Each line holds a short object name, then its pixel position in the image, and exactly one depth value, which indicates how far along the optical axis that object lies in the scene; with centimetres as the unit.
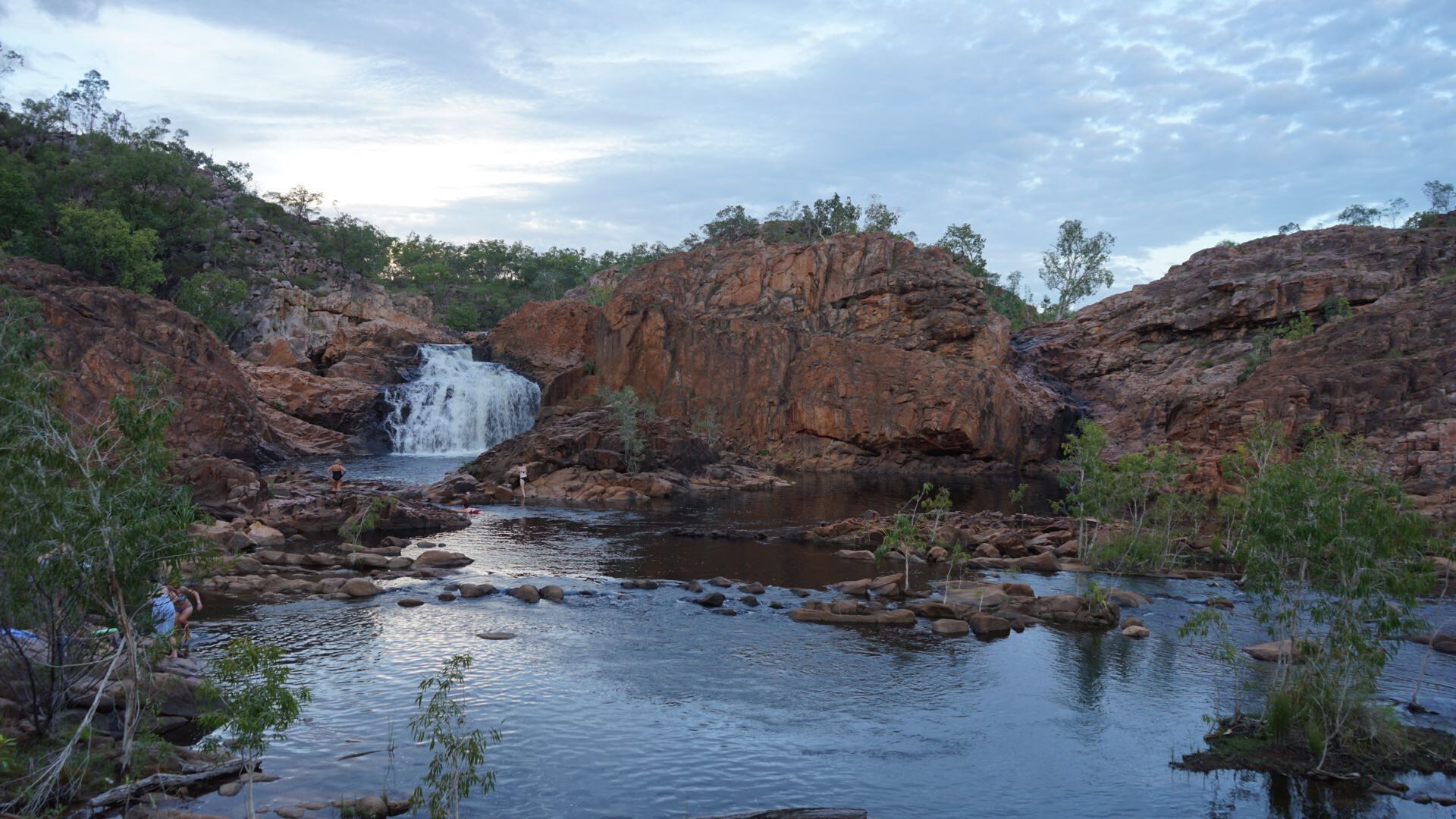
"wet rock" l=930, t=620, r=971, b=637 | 2205
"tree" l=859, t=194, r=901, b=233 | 9269
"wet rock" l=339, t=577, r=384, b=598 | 2366
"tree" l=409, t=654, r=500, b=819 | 1091
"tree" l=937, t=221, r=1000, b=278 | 9862
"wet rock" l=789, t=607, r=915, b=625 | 2272
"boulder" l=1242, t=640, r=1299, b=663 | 1933
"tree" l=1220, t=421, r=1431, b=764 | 1358
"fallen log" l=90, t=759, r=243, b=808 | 1116
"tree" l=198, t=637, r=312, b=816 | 1075
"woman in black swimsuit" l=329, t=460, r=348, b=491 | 3834
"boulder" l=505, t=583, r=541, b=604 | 2416
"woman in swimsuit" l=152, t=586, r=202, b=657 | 1549
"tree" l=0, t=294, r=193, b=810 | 1087
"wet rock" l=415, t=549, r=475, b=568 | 2788
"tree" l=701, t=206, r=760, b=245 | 9962
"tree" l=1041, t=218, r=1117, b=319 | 9812
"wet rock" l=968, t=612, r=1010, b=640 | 2189
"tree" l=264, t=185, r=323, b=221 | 11475
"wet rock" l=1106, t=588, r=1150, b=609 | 2483
